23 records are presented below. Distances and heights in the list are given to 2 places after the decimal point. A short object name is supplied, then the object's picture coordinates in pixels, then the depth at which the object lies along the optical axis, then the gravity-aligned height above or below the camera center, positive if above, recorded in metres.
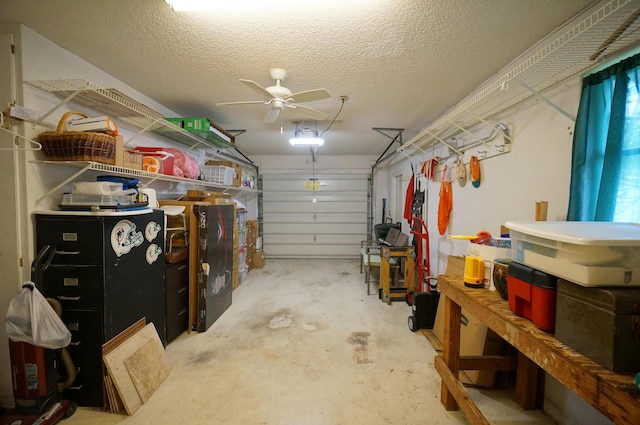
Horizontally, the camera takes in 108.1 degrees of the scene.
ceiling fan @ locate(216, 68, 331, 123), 1.92 +0.92
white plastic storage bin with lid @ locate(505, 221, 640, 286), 0.74 -0.16
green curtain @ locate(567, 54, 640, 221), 1.16 +0.31
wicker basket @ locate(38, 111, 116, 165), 1.56 +0.39
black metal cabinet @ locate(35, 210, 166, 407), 1.58 -0.56
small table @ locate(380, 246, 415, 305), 3.34 -0.99
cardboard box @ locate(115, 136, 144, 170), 1.79 +0.37
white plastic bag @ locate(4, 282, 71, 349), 1.37 -0.71
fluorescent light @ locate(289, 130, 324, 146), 3.36 +0.94
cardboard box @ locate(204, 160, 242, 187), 3.79 +0.61
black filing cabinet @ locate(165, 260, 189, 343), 2.31 -1.01
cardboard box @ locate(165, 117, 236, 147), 2.73 +0.91
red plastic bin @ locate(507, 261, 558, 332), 0.89 -0.36
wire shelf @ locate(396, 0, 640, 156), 1.14 +0.86
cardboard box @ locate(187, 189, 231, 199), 2.96 +0.11
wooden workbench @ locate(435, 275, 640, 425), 0.63 -0.53
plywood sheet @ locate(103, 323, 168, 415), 1.57 -1.18
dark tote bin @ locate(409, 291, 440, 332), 2.60 -1.18
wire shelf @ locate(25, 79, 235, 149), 1.58 +0.82
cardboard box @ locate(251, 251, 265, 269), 5.16 -1.28
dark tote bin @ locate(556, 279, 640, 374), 0.67 -0.37
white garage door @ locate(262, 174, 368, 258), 6.07 -0.32
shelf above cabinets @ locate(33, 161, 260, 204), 1.59 +0.25
